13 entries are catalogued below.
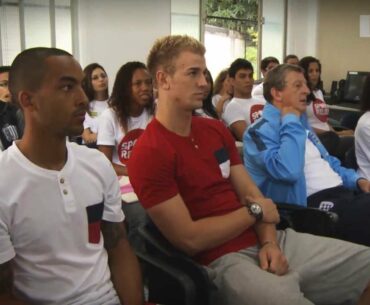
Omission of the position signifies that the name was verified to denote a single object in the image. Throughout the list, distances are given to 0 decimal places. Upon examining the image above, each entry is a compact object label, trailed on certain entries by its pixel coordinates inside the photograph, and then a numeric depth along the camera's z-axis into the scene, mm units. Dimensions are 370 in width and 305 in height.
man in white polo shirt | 1169
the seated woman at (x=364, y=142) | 2637
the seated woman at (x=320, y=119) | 3412
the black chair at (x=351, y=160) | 2893
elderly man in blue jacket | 2141
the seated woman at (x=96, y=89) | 4422
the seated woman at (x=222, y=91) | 4748
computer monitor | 6355
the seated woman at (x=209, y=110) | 3735
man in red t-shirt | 1501
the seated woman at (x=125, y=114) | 2869
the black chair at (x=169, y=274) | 1371
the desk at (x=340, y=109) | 5954
